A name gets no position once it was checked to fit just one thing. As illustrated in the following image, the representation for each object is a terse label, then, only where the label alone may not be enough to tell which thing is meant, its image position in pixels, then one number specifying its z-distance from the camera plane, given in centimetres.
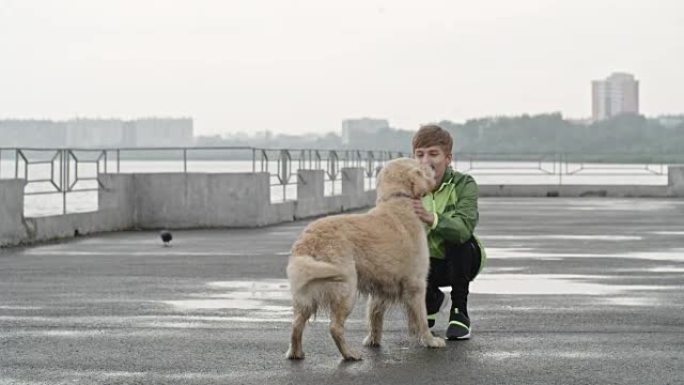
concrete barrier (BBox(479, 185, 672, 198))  4062
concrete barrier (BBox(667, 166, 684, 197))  3988
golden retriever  772
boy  891
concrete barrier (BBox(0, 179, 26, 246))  1784
